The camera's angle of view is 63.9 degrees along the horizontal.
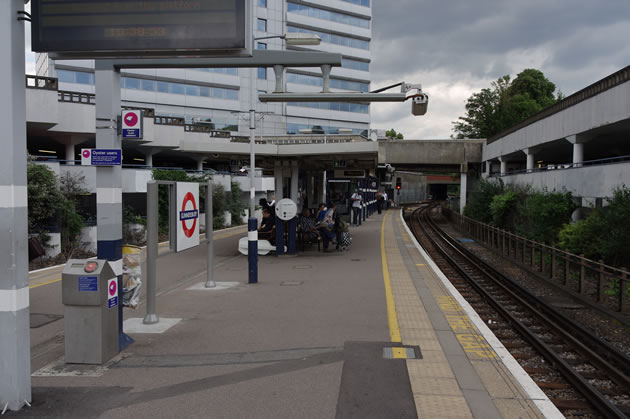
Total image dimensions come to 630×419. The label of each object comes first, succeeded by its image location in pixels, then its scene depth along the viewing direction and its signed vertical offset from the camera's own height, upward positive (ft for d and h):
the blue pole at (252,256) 36.09 -4.90
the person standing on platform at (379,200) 150.20 -3.73
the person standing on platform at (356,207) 94.52 -3.51
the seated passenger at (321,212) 56.39 -2.67
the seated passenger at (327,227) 55.67 -4.29
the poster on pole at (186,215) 26.61 -1.50
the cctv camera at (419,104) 29.19 +4.91
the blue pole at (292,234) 52.70 -4.86
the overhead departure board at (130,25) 16.06 +5.19
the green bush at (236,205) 95.81 -3.35
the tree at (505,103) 180.07 +34.63
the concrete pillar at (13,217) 14.25 -0.89
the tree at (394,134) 343.22 +38.22
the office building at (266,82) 141.28 +33.07
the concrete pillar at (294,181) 63.86 +0.88
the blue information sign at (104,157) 20.72 +1.22
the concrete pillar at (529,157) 85.99 +5.56
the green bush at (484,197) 89.52 -1.44
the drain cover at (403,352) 19.80 -6.56
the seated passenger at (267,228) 54.49 -4.36
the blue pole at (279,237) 51.57 -5.08
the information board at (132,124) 21.03 +2.63
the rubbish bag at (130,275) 22.65 -3.98
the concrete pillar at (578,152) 62.95 +4.72
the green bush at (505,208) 76.54 -2.90
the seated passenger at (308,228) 56.65 -4.48
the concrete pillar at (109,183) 20.79 +0.16
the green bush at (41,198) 45.47 -1.09
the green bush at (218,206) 85.95 -3.19
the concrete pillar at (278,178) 63.93 +1.26
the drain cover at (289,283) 35.81 -6.88
